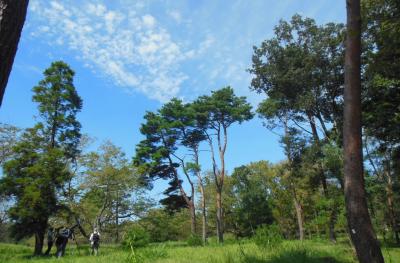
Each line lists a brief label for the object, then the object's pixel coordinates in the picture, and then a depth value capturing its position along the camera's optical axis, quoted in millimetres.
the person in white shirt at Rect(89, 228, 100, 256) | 16753
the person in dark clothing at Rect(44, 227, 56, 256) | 18219
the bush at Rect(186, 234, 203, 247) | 21172
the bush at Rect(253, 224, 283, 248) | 11320
